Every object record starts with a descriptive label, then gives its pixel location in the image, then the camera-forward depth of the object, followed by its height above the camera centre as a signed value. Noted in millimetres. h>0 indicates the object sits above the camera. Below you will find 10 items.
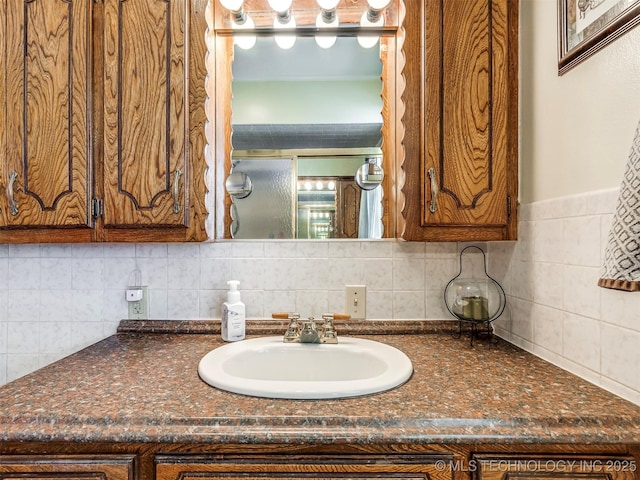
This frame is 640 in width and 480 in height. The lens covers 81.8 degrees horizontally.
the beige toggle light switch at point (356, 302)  1355 -210
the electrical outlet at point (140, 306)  1370 -231
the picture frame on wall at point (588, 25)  807 +523
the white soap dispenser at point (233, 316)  1237 -244
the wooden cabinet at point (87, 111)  1129 +405
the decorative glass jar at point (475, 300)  1212 -183
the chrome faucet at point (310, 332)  1191 -284
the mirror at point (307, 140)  1403 +401
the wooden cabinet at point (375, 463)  722 -428
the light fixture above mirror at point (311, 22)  1375 +834
